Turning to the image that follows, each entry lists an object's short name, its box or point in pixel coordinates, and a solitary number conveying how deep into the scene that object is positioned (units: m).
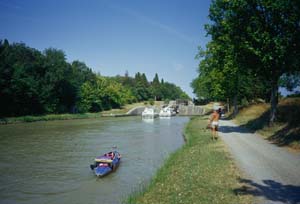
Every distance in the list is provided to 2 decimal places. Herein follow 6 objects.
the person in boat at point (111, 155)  17.89
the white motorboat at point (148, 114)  78.25
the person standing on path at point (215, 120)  19.17
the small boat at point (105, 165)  15.51
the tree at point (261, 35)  19.41
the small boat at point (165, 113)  85.81
